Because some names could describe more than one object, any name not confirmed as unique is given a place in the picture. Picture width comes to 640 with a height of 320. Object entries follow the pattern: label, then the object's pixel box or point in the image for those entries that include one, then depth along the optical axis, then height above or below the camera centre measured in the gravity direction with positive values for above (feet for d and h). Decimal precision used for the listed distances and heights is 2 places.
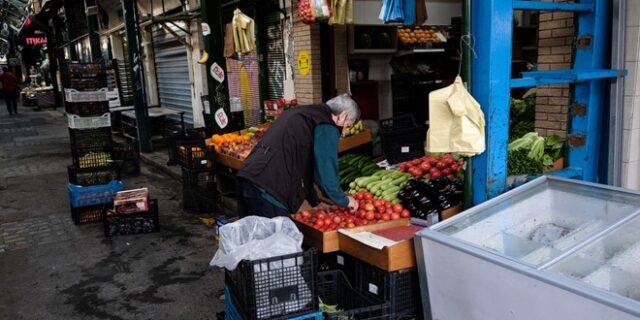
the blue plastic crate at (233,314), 9.91 -4.91
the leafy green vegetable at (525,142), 14.07 -2.24
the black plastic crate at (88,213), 25.02 -6.27
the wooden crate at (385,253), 11.08 -4.09
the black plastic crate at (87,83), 25.08 +0.14
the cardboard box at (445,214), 13.20 -3.83
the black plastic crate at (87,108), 25.23 -1.12
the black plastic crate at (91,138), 25.77 -2.66
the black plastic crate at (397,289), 11.31 -4.96
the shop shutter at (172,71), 46.42 +0.92
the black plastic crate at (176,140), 26.89 -3.15
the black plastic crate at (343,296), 10.77 -5.01
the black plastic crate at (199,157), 25.05 -3.79
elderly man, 12.38 -2.08
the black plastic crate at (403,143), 20.10 -2.96
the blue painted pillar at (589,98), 13.10 -1.02
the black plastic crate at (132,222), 22.89 -6.27
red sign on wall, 116.08 +10.98
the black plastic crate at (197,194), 25.86 -5.86
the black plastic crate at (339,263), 12.93 -5.06
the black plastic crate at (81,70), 24.99 +0.78
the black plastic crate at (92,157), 25.82 -3.65
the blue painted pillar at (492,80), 10.58 -0.35
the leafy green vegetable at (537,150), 13.71 -2.38
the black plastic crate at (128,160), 35.77 -5.37
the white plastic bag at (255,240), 9.85 -3.29
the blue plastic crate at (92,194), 25.02 -5.35
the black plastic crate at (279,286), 9.56 -3.99
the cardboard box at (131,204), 23.06 -5.44
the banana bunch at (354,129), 23.13 -2.68
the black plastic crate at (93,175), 25.62 -4.53
